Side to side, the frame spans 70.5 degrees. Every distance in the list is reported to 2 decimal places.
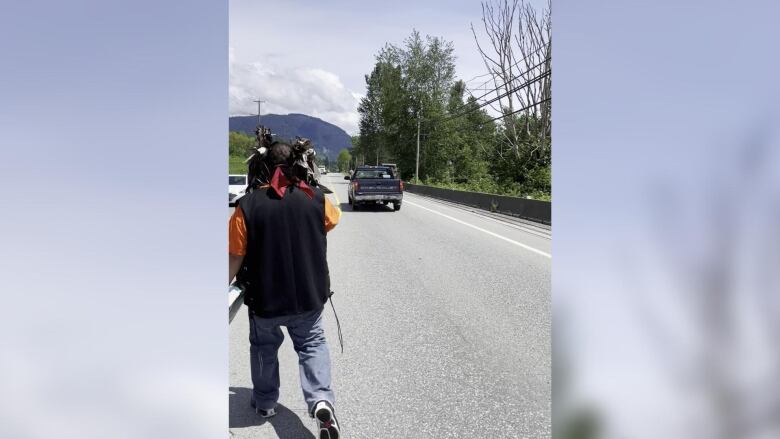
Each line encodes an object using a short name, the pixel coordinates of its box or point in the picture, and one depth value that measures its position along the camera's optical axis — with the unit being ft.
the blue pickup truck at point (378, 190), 67.41
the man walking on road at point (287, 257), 7.73
